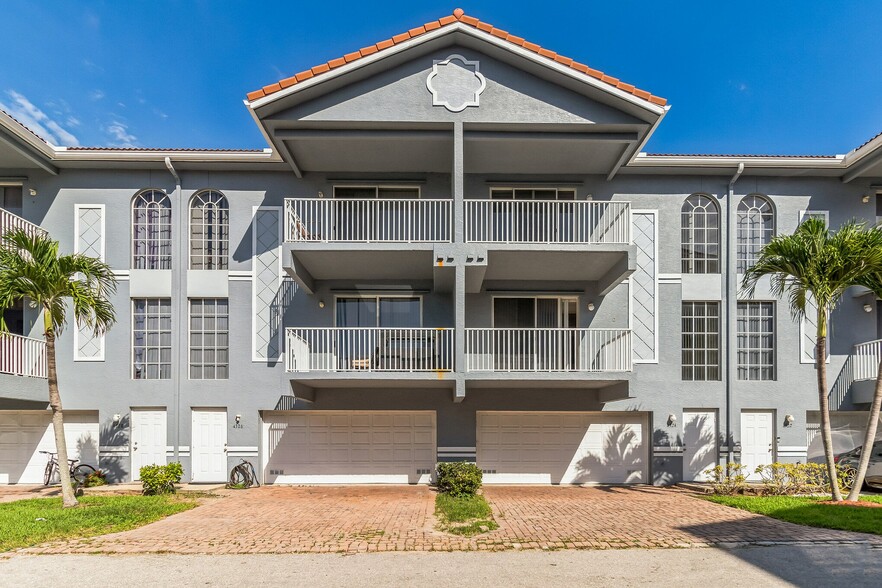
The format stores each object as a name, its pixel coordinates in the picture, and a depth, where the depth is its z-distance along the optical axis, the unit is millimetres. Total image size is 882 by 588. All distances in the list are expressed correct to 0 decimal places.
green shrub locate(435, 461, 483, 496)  11695
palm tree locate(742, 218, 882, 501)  10164
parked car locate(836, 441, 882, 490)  12492
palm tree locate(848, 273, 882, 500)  10255
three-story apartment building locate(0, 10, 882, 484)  13078
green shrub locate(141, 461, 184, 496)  11656
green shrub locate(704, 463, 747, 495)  11898
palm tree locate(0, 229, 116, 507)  9695
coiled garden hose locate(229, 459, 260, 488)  12836
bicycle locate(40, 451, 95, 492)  12980
